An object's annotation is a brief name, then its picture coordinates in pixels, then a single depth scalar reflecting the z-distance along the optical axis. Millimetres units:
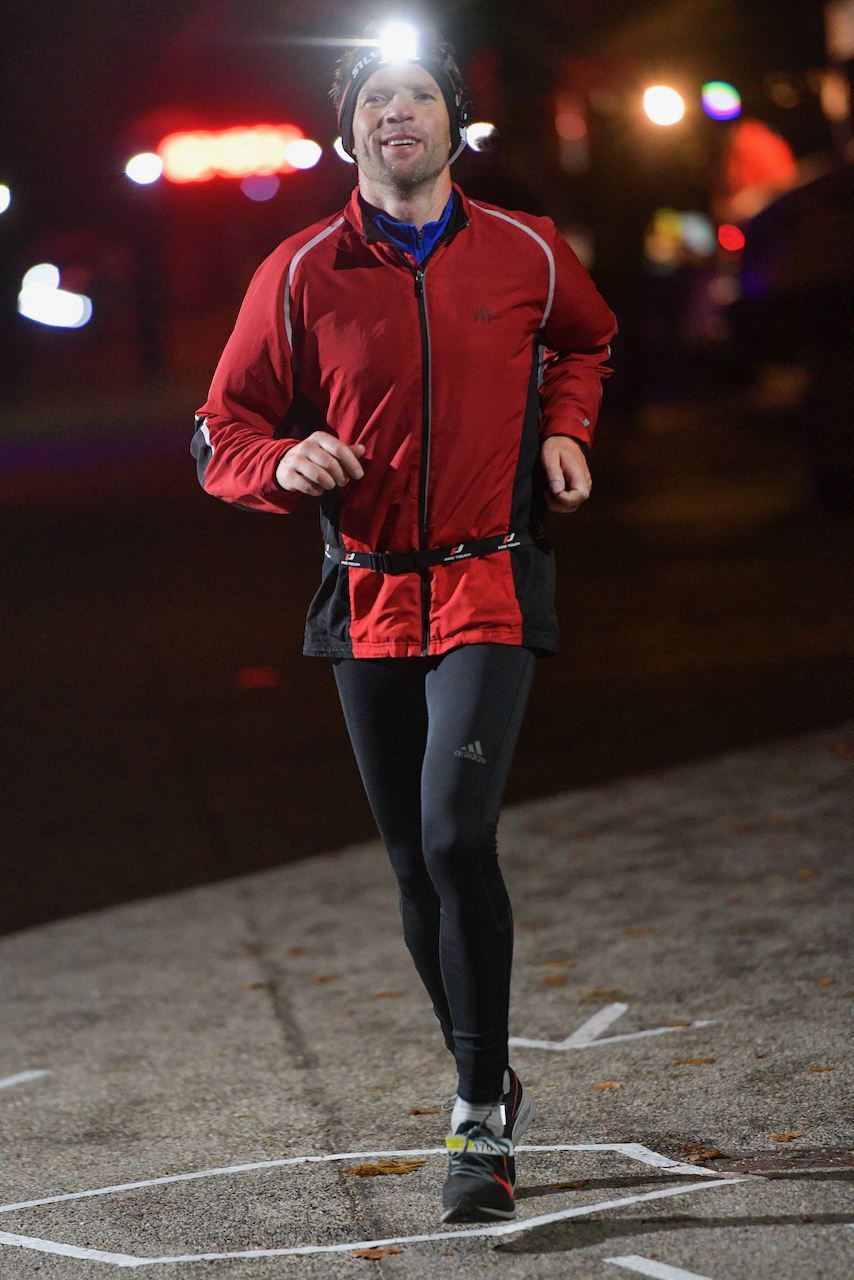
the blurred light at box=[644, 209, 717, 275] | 32888
